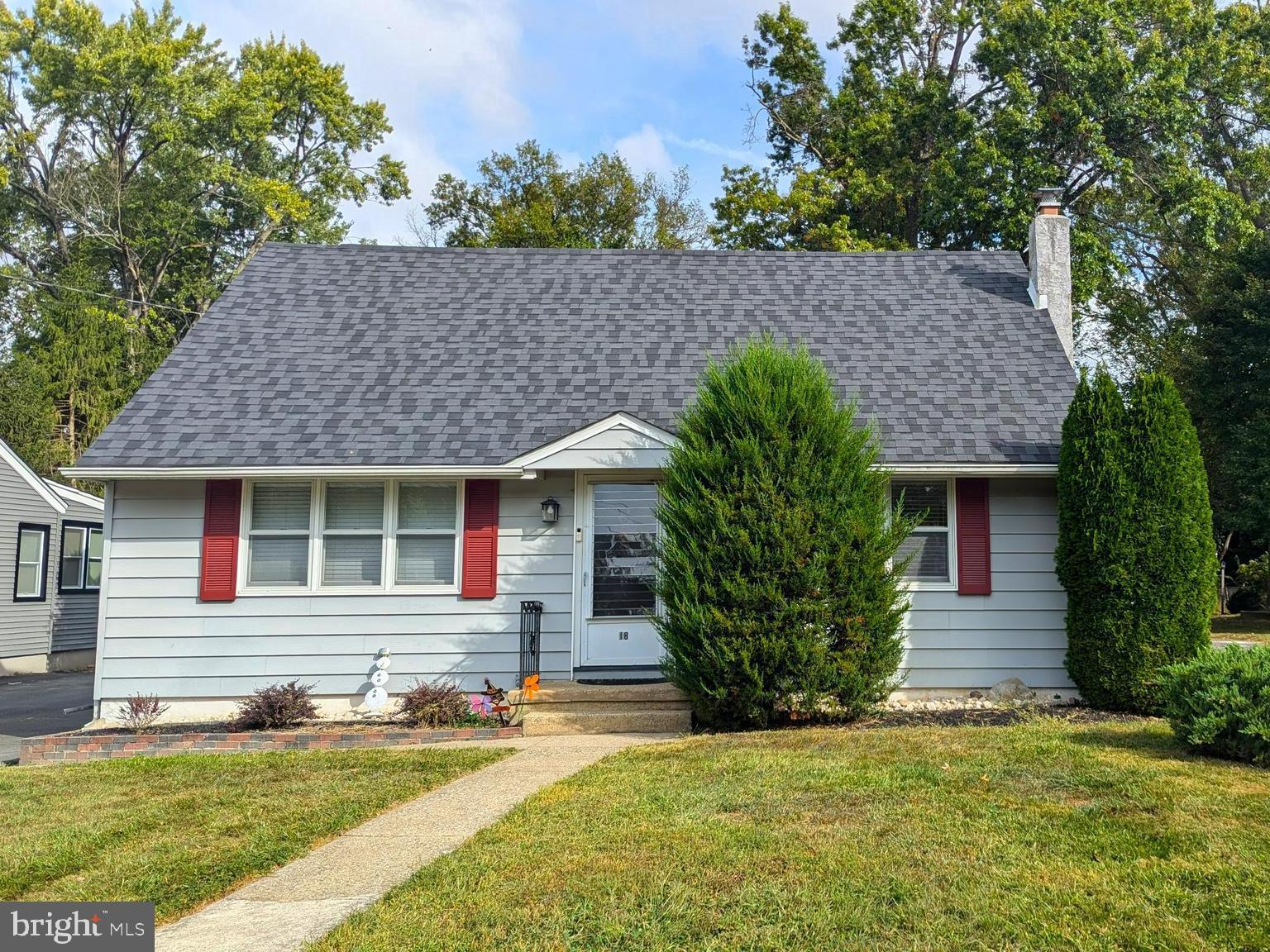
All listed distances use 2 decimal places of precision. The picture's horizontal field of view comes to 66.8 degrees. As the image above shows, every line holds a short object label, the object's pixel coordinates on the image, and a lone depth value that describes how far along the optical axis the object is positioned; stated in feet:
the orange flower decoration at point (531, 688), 30.14
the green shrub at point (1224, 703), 19.97
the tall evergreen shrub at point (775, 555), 26.76
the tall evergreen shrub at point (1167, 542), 29.09
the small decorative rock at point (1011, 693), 32.55
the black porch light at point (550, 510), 33.12
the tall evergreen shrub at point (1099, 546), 29.32
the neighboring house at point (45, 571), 59.52
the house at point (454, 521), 32.35
